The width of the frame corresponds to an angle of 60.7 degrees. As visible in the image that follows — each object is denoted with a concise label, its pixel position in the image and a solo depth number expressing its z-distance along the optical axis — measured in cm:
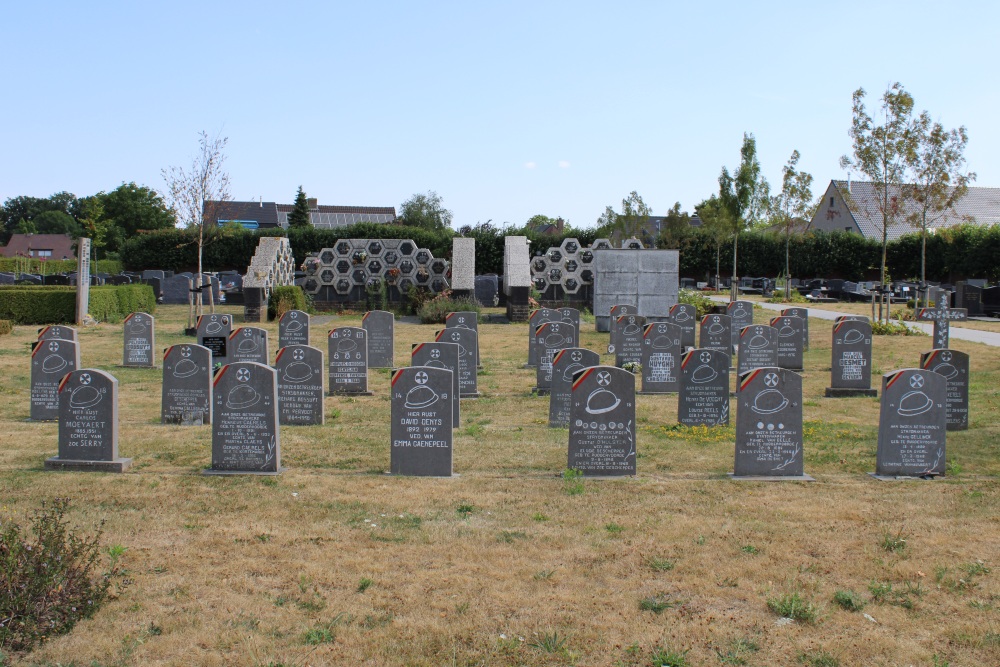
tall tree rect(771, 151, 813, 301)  3738
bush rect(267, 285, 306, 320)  2490
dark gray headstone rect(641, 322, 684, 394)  1284
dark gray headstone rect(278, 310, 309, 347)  1558
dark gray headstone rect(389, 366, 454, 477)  764
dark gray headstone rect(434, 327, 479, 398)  1248
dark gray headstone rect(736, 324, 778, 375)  1331
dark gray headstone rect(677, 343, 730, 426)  995
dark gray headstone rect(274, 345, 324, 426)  998
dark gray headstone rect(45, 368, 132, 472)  757
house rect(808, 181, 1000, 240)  4897
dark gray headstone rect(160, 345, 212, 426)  990
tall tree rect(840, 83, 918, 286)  2302
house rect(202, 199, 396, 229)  7550
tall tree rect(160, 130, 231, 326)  2673
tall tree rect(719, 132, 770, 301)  3503
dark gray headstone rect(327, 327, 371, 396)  1255
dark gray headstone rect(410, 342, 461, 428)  1091
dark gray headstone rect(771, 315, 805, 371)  1505
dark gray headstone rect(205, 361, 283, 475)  762
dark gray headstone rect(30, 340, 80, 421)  1022
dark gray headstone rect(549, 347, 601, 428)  1013
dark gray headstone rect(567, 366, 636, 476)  767
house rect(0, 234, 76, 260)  9256
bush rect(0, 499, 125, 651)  413
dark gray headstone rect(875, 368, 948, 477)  761
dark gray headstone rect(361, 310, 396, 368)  1574
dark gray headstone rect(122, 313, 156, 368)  1531
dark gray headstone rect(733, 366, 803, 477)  763
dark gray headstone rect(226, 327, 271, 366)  1285
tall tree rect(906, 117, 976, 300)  2431
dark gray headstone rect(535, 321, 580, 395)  1391
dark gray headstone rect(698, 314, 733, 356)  1553
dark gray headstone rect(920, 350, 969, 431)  965
